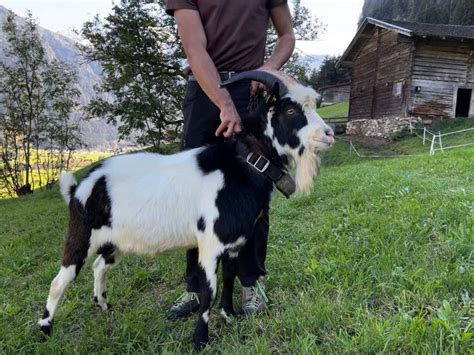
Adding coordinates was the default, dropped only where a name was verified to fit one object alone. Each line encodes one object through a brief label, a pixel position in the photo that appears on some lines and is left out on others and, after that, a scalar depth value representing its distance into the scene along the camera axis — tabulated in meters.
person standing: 2.26
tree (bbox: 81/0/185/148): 15.86
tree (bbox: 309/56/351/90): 44.84
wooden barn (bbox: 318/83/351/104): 41.62
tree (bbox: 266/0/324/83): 16.80
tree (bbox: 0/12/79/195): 18.27
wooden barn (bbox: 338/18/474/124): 16.92
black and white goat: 2.15
